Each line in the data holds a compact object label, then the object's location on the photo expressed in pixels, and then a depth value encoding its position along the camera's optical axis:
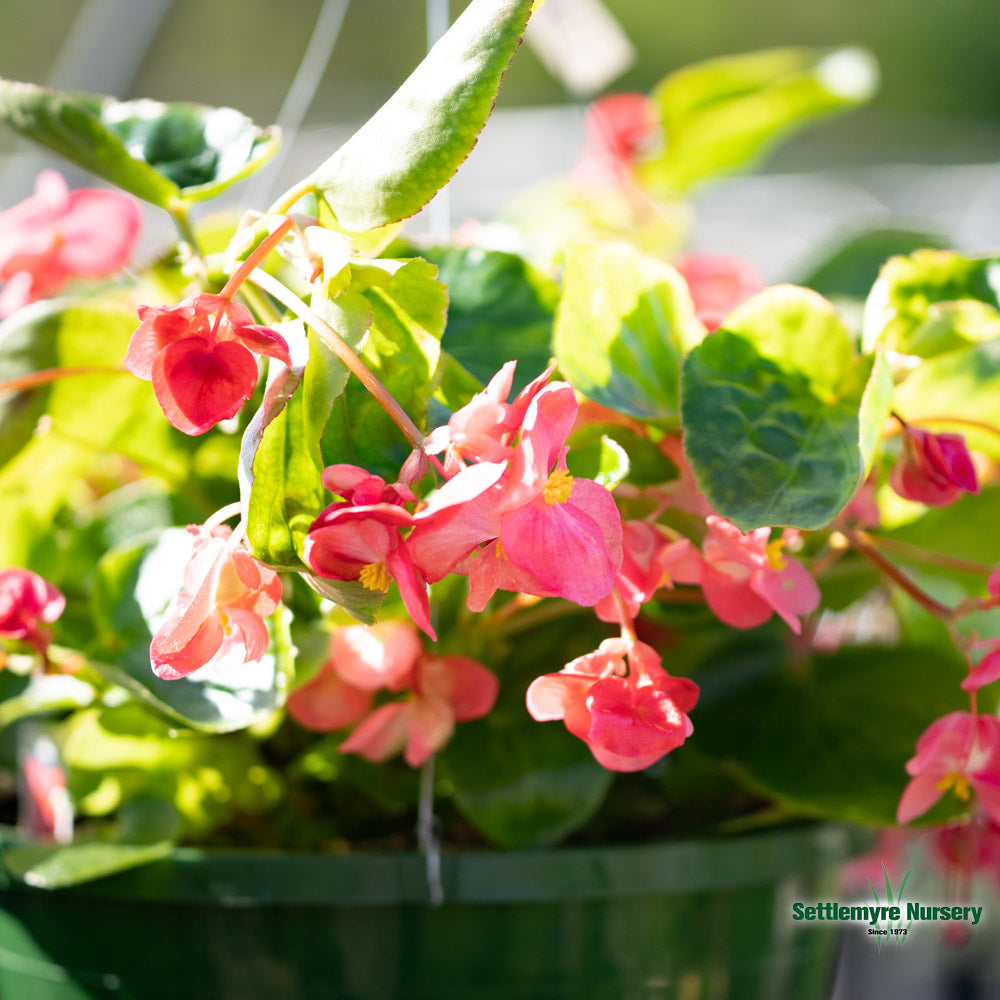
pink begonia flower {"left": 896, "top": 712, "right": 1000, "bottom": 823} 1.18
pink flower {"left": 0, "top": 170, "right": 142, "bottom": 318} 1.29
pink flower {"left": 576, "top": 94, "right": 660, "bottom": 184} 1.87
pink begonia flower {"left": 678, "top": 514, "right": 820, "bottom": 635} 1.17
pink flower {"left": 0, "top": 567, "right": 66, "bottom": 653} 1.19
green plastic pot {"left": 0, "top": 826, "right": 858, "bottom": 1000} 1.22
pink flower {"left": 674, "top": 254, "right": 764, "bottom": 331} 1.40
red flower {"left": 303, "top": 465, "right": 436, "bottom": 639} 1.09
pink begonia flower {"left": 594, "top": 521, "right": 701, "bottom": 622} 1.16
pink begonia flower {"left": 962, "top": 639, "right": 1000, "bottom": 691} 1.17
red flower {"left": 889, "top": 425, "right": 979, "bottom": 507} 1.18
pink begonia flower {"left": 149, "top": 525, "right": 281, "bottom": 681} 1.12
